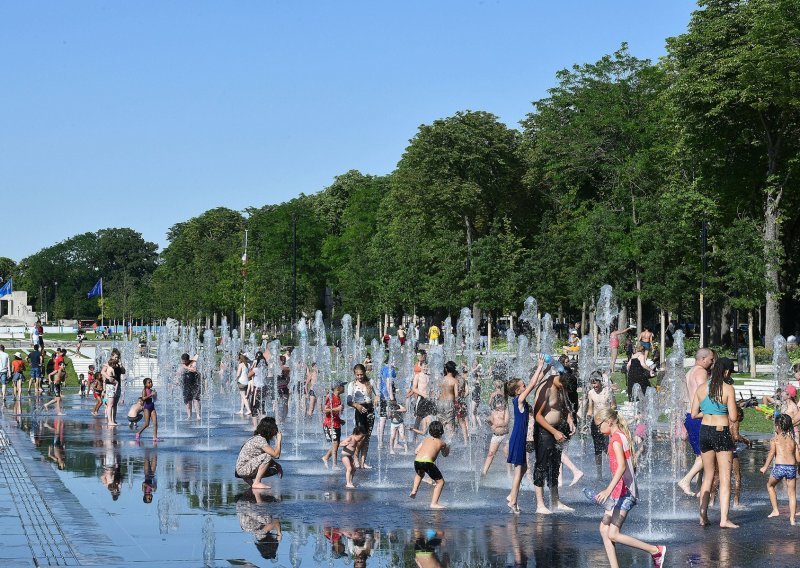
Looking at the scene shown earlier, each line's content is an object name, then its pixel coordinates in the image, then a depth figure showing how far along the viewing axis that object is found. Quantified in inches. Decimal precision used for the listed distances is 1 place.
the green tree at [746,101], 1622.8
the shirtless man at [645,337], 976.3
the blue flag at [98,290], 5698.8
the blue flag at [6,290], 5418.3
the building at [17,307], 6343.5
